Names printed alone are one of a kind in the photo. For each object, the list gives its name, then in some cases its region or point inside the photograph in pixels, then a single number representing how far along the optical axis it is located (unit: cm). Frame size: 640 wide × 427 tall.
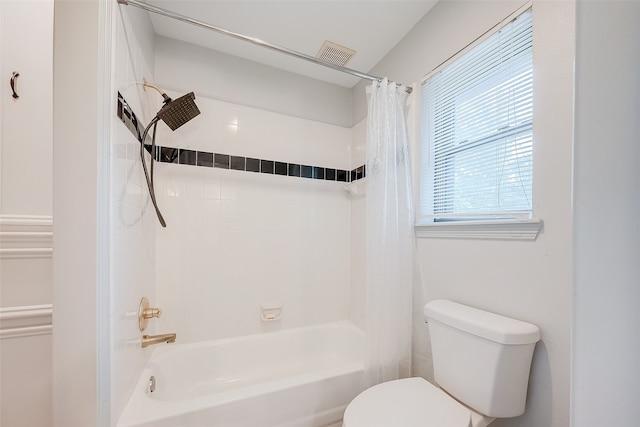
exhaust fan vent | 168
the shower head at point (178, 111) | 125
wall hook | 106
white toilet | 88
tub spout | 125
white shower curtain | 137
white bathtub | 105
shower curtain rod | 103
